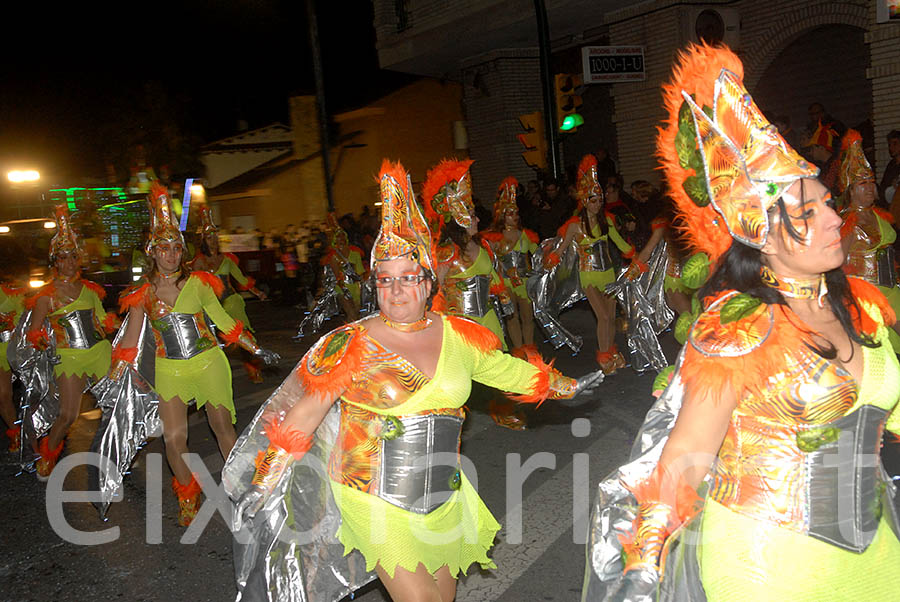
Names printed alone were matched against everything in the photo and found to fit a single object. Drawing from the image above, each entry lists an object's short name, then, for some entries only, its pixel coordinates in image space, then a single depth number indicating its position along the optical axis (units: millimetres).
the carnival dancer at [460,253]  7223
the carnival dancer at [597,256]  9172
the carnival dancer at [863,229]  6516
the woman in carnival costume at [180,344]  5812
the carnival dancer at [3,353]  8477
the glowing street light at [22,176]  18172
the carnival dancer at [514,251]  8945
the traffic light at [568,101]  11664
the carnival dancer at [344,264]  14383
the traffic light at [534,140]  12156
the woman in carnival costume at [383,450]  3191
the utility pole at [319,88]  20578
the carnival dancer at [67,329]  7277
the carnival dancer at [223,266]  11469
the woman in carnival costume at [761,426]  2143
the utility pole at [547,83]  11211
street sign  12010
